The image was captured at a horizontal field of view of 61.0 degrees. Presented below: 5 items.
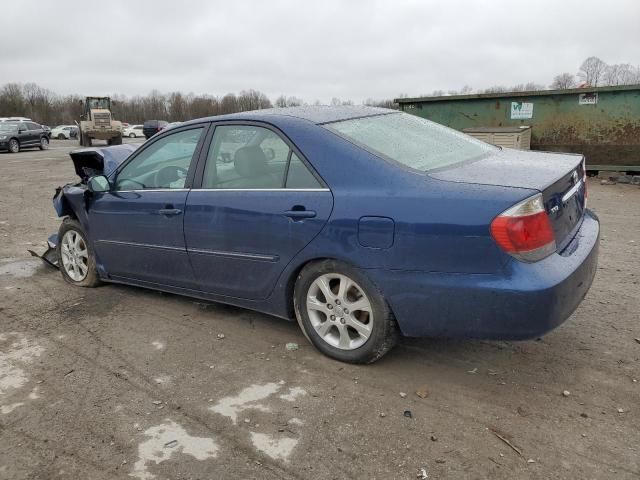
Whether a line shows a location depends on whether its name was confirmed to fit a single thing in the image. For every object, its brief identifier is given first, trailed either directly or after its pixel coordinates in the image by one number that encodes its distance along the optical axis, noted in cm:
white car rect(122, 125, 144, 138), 5687
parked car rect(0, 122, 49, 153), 2730
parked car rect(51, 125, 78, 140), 5331
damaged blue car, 271
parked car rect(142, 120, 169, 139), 3751
